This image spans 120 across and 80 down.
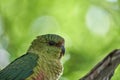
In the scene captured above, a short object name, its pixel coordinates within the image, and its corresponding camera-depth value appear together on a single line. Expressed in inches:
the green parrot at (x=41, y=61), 237.2
